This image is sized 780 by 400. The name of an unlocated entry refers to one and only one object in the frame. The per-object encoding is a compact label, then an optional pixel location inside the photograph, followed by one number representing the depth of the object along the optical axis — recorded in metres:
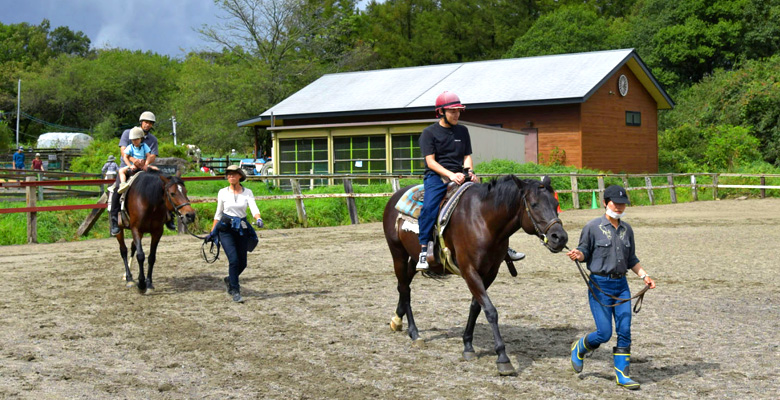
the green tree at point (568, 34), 59.00
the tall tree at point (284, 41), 48.81
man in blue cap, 5.48
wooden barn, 30.84
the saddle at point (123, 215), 10.47
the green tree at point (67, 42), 127.06
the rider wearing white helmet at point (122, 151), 10.60
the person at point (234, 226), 8.97
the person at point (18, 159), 38.97
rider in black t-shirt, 6.68
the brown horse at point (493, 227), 5.80
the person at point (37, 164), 36.59
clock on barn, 36.16
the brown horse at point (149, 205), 9.99
